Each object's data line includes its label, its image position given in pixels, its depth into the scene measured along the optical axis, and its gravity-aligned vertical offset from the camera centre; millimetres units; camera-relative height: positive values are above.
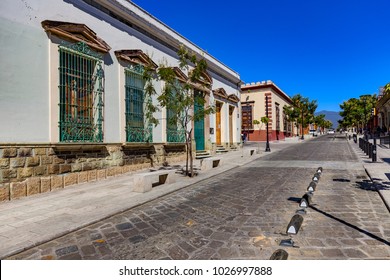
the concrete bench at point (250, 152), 16094 -946
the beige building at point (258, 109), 36094 +4305
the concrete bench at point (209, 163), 10414 -1064
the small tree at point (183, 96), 8438 +1498
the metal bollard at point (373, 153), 11195 -747
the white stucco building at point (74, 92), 6262 +1474
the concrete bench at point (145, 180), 6605 -1141
